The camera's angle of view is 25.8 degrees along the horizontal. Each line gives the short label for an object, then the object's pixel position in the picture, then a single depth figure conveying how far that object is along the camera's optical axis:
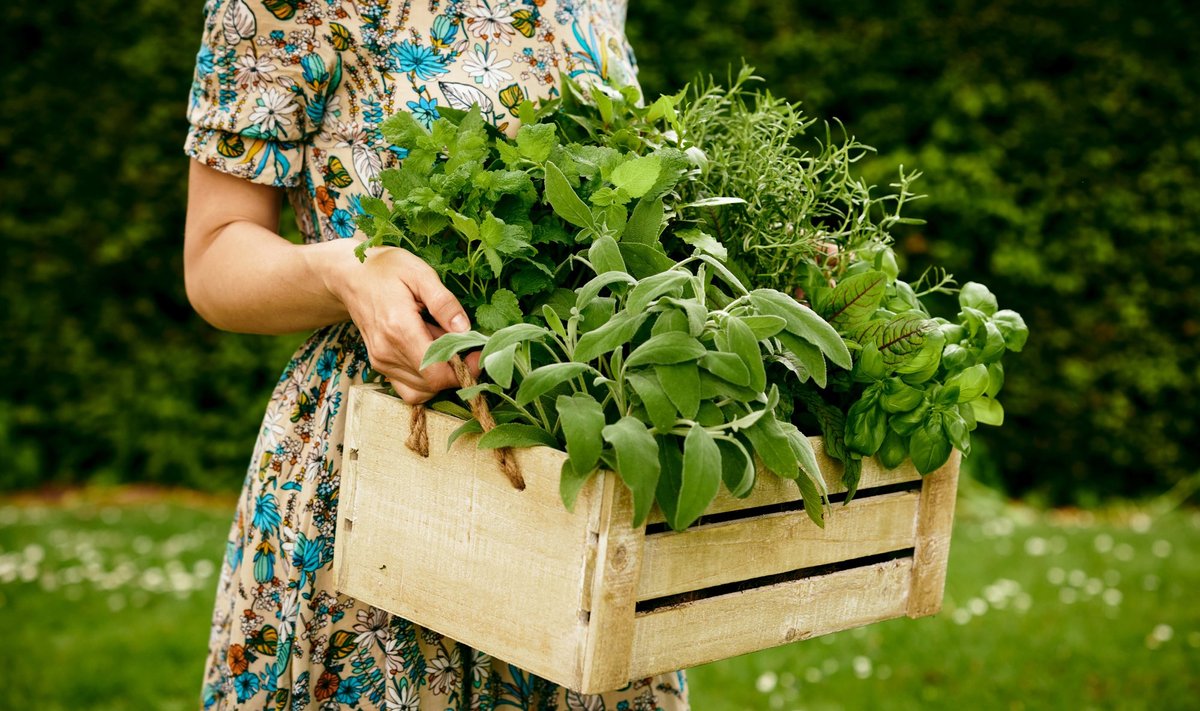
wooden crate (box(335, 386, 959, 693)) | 2.23
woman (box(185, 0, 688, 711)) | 2.52
